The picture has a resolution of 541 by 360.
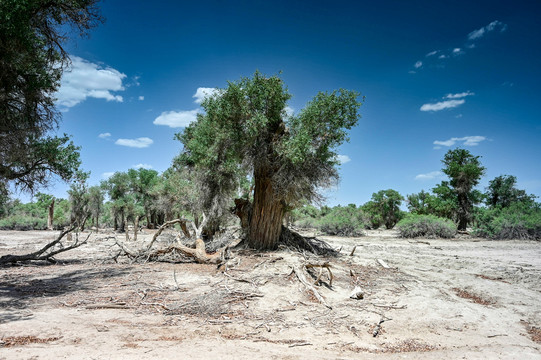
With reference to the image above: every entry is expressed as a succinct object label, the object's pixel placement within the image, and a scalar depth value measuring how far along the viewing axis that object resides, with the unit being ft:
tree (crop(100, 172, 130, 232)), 115.75
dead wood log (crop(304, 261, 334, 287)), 25.85
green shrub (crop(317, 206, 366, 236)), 95.91
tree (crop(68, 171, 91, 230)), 103.56
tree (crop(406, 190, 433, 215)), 127.44
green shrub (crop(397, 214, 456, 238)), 84.84
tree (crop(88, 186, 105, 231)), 115.34
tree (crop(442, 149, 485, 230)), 93.95
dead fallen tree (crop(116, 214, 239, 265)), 35.60
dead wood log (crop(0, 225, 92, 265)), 34.40
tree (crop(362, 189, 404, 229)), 128.47
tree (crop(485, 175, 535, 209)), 96.94
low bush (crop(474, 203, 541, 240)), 71.87
